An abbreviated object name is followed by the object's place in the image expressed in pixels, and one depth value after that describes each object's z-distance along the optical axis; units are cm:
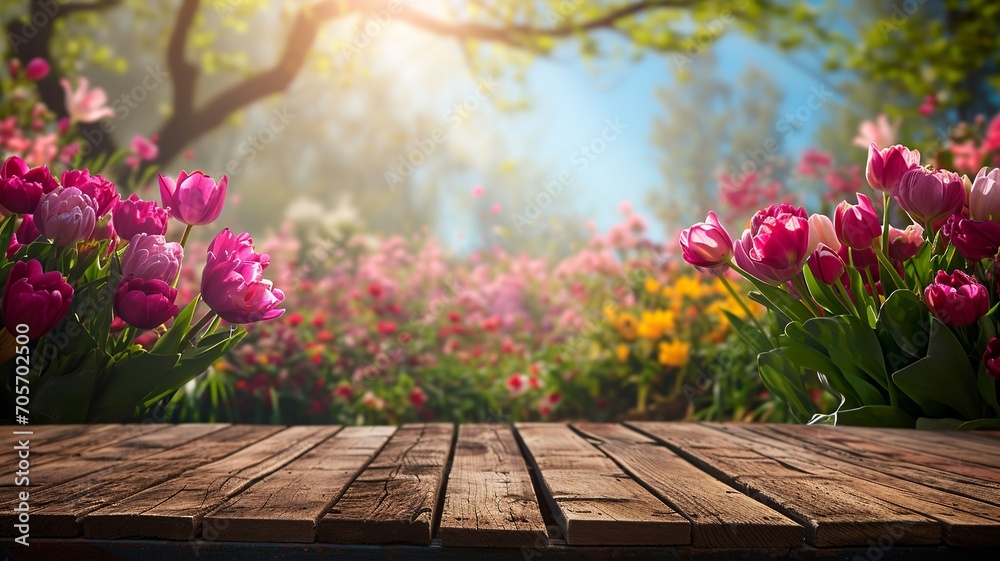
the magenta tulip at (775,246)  121
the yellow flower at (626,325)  424
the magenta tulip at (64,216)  110
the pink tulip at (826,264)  125
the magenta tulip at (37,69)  350
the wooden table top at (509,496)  107
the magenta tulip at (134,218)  114
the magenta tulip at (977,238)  122
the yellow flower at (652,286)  446
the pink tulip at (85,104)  334
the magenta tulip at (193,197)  114
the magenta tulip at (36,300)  100
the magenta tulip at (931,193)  125
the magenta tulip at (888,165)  129
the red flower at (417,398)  395
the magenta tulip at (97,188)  117
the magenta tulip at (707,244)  127
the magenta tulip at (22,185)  115
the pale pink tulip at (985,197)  127
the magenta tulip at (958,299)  118
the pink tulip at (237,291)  104
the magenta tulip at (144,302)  101
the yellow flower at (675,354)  390
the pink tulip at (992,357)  120
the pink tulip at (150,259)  104
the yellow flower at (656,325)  402
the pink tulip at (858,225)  129
